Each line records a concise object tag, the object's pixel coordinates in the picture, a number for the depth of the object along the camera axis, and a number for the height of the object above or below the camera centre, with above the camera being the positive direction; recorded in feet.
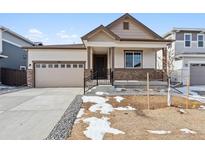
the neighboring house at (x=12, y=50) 45.33 +8.86
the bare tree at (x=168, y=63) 19.60 +2.00
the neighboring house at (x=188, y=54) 40.59 +5.93
